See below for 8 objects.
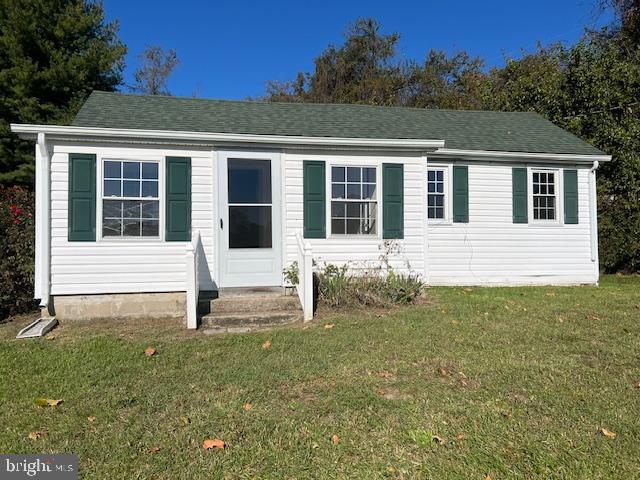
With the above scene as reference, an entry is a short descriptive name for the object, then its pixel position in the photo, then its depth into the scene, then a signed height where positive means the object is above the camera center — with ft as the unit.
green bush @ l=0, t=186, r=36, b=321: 23.49 -0.55
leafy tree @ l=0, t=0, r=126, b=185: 48.14 +20.61
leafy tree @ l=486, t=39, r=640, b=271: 38.83 +13.89
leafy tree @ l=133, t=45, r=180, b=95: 83.46 +33.46
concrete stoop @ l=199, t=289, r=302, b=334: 20.36 -3.08
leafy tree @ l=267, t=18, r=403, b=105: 89.86 +36.88
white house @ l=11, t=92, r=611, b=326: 22.49 +2.97
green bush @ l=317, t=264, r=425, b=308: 23.24 -2.19
